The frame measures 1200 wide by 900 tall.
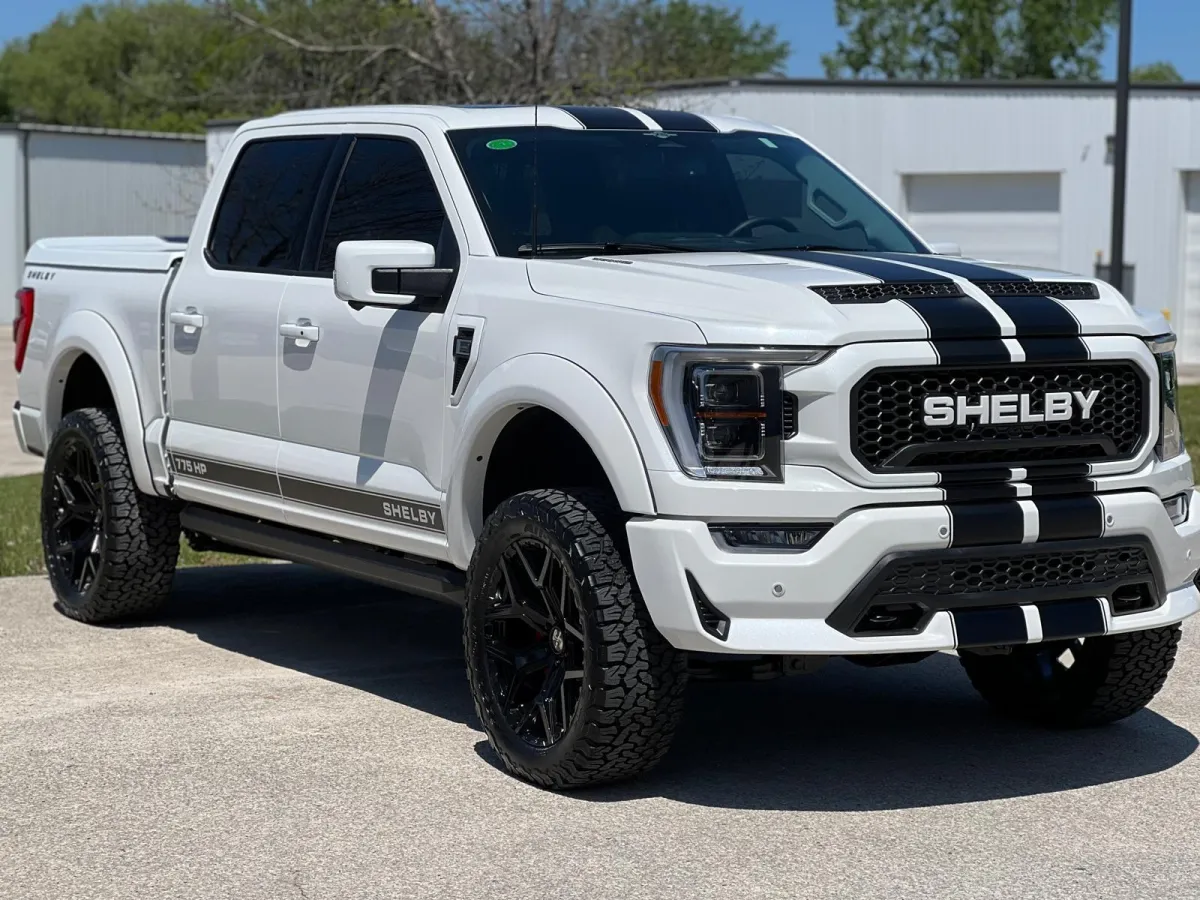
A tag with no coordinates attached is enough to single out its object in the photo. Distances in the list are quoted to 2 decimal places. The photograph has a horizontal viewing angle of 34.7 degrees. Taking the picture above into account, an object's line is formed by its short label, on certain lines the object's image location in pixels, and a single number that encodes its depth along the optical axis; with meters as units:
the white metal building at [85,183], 39.56
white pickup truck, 4.91
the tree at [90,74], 74.88
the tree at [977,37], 77.88
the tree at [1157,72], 104.96
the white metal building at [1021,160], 27.92
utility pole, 18.77
